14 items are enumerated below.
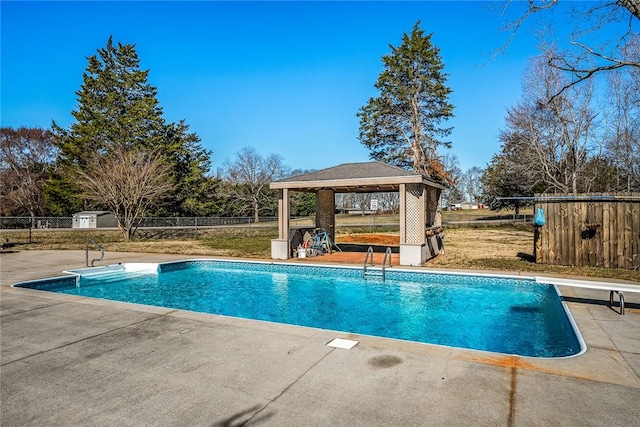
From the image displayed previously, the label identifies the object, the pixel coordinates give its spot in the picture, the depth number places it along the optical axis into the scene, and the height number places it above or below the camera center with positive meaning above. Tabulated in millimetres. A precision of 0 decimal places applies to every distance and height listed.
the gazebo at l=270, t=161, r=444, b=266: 11180 +691
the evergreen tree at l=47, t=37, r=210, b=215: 31234 +7460
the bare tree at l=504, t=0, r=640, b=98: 7184 +3839
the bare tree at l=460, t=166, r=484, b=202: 65875 +6222
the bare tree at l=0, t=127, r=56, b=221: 32781 +4651
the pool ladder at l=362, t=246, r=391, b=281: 9789 -1491
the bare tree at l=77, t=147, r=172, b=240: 20609 +1747
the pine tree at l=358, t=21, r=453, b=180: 27547 +8204
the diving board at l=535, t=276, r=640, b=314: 5488 -1076
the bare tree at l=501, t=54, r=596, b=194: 20516 +5076
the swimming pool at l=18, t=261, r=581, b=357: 6062 -1826
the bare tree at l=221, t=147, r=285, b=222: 41406 +4755
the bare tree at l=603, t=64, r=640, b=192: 19672 +4976
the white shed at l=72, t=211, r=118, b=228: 33000 -129
